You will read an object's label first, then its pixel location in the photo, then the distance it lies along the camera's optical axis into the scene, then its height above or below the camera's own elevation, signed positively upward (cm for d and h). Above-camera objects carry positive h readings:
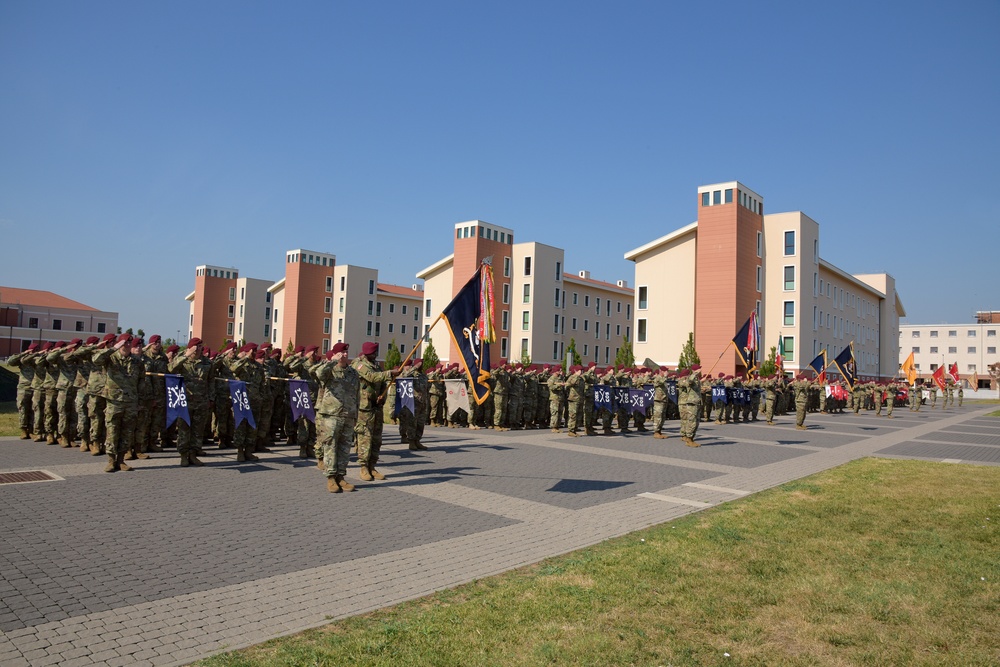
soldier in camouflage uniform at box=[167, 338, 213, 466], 1179 -40
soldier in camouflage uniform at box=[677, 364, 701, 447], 1695 -67
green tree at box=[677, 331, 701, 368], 4969 +171
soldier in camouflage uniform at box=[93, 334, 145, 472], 1041 -63
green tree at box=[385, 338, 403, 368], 6414 +83
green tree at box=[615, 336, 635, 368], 5722 +169
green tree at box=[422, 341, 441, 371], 6056 +115
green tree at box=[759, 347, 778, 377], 4559 +87
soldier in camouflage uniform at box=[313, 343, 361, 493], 949 -75
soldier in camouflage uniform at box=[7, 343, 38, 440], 1463 -84
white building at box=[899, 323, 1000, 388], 10956 +708
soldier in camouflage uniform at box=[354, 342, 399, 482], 1057 -72
